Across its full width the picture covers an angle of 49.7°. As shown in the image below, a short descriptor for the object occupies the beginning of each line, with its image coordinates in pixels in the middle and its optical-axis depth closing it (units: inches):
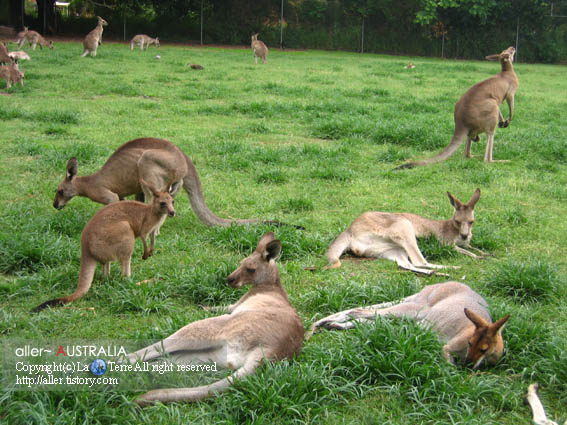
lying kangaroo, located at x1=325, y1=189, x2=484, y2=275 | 200.8
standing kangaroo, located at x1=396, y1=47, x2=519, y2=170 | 336.2
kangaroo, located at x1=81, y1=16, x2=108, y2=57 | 723.4
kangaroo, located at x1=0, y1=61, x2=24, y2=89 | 478.3
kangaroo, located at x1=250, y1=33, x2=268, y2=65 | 792.3
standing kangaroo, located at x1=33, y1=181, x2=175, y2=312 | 163.8
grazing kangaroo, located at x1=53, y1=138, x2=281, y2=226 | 225.9
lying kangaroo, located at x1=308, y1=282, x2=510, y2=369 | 128.0
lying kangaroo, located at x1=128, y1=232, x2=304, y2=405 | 114.7
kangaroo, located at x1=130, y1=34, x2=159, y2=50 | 885.8
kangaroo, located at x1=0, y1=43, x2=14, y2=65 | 544.0
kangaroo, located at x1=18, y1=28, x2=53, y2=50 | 774.5
